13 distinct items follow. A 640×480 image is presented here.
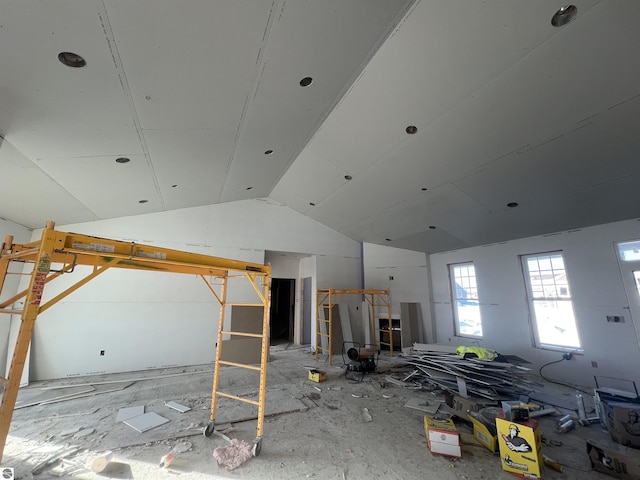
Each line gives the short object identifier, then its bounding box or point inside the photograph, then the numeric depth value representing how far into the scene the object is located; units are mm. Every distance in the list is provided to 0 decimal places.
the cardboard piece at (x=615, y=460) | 2222
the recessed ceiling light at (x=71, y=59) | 1878
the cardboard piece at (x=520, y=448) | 2293
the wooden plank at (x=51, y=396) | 3754
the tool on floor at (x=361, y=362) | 5227
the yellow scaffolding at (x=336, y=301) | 7000
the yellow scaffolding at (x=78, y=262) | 1494
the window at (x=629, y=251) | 4277
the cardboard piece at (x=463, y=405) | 3355
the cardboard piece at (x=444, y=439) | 2599
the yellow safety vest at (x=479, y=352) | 4434
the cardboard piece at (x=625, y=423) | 2822
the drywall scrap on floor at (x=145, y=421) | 3131
